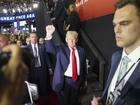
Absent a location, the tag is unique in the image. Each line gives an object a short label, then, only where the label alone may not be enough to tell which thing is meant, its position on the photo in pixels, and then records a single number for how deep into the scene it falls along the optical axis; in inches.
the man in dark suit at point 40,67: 104.8
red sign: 110.0
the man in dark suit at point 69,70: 84.0
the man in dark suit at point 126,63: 29.2
